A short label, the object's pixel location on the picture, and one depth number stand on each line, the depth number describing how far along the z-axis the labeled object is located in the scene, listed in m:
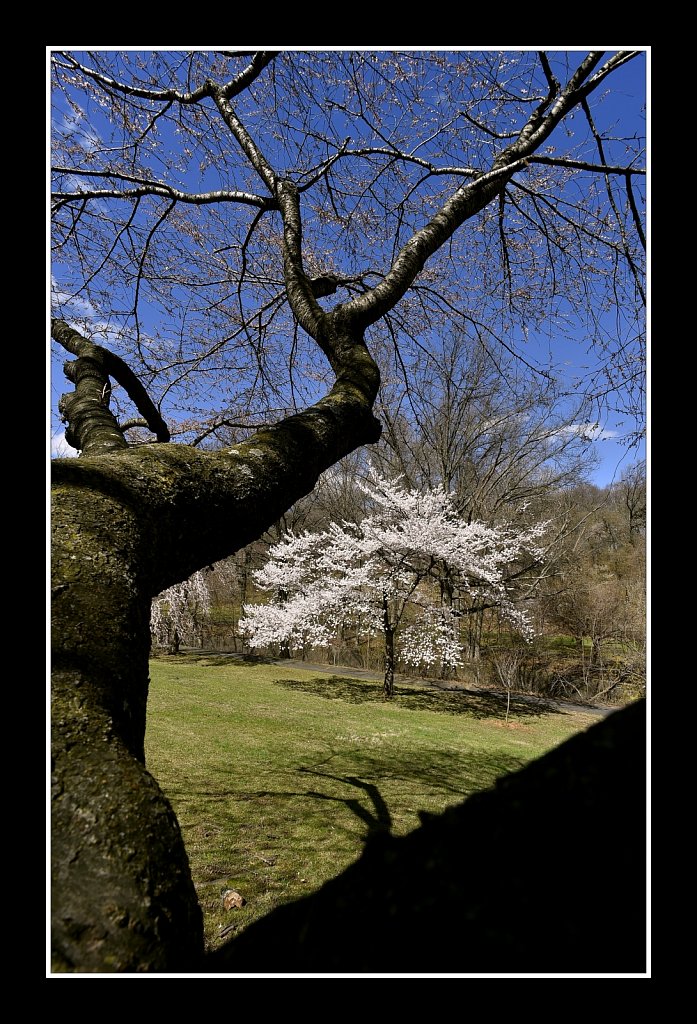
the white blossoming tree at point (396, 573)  14.10
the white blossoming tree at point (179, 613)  19.53
